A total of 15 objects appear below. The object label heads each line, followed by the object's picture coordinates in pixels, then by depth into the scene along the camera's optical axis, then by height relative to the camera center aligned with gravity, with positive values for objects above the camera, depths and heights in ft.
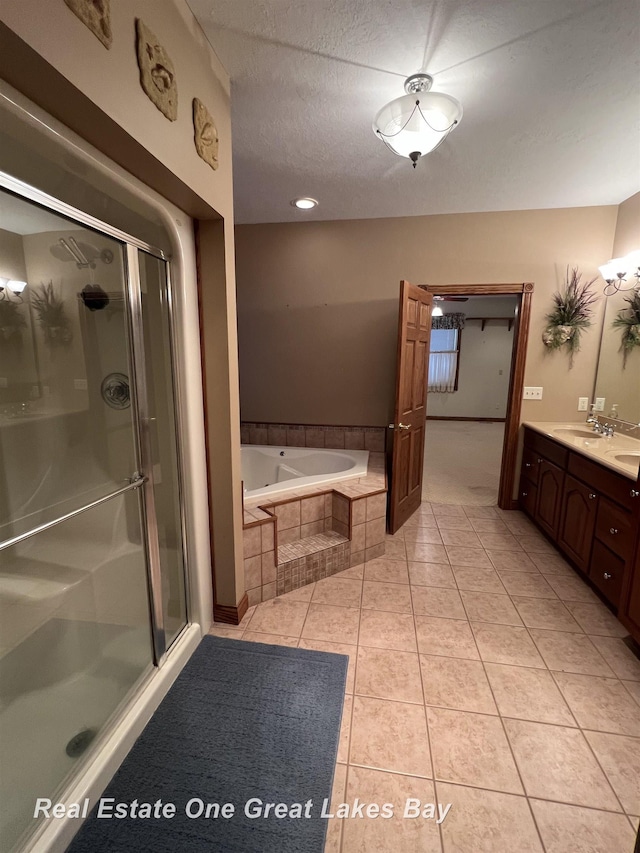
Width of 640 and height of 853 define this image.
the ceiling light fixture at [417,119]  5.05 +3.54
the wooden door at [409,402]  9.18 -0.83
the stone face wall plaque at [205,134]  4.46 +2.90
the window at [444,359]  25.34 +0.81
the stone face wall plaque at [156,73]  3.44 +2.88
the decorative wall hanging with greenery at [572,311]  9.96 +1.64
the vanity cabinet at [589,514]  6.08 -2.85
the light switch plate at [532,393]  10.60 -0.60
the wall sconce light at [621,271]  8.64 +2.41
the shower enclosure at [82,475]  4.53 -1.51
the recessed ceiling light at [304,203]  9.41 +4.25
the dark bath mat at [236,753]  3.56 -4.41
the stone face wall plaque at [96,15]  2.74 +2.67
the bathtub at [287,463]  10.75 -2.74
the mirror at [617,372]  8.88 +0.02
